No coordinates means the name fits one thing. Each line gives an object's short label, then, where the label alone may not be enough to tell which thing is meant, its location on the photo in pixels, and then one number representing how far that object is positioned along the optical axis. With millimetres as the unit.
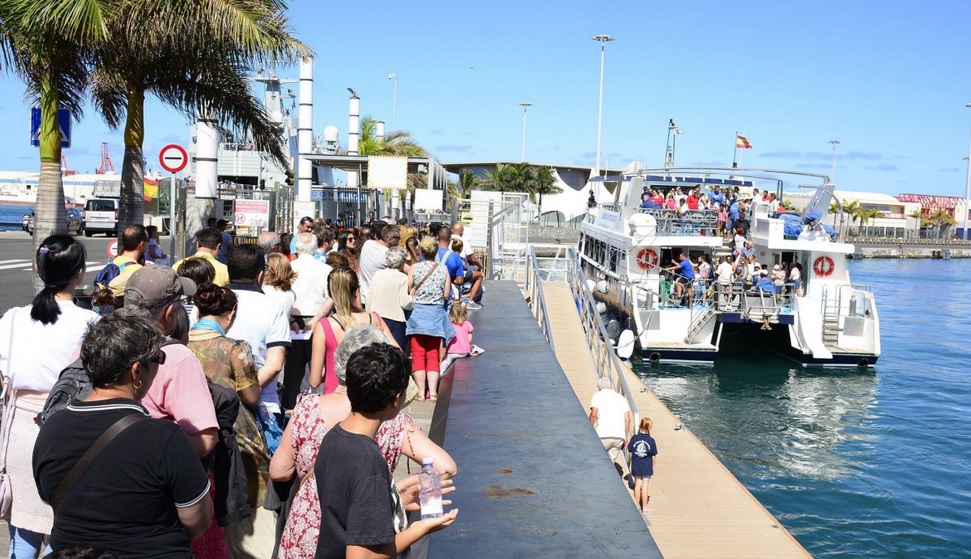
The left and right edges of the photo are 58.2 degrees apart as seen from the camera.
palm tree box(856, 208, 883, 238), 116375
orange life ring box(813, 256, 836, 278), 25453
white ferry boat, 24391
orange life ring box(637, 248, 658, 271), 26203
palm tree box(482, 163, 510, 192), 80375
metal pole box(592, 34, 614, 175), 57438
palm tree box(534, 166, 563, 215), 81250
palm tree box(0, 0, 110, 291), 9914
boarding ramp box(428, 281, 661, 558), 2742
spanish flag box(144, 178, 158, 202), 35938
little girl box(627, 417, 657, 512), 10117
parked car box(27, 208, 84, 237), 38125
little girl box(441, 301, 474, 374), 8203
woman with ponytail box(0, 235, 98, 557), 3441
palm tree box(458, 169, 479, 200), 85188
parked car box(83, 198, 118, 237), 38125
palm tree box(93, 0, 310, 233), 10891
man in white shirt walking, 10359
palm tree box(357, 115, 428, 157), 48119
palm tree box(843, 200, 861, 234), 115438
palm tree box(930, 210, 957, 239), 125750
